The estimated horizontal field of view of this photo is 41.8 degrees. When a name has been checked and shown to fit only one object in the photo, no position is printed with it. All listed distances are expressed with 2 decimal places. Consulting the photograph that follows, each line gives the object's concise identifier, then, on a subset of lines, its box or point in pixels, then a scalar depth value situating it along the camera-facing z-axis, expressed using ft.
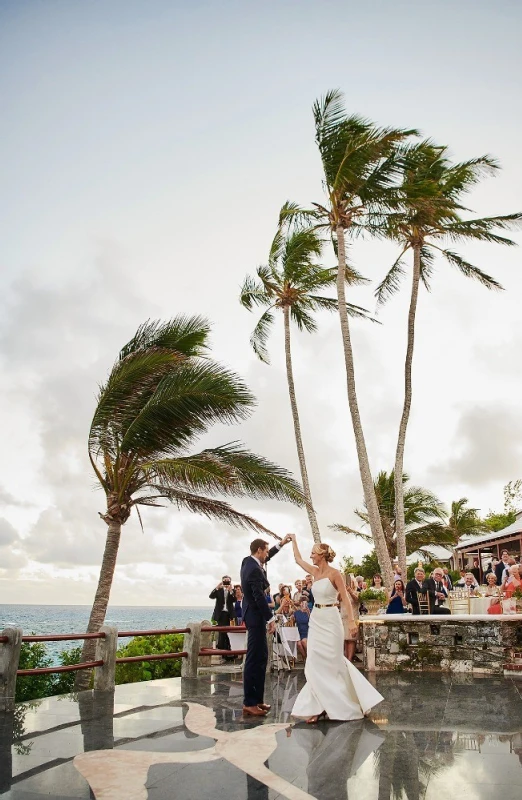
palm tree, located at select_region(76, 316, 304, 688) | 45.68
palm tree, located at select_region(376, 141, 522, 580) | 74.49
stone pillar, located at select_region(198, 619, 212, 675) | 40.90
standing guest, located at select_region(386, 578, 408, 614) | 47.80
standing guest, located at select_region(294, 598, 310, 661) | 43.45
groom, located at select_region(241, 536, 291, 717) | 25.46
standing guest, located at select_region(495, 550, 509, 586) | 61.62
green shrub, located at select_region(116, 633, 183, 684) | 54.82
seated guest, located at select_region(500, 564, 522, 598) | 43.42
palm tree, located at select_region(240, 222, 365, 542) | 84.33
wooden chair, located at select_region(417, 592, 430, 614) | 47.91
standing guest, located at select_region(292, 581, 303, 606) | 50.40
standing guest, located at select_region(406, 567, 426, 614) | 47.24
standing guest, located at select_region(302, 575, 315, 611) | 46.39
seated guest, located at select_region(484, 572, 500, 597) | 48.76
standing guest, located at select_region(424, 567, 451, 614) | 47.47
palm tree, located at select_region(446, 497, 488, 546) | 155.22
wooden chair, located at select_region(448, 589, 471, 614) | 51.15
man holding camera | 50.42
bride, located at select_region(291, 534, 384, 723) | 25.13
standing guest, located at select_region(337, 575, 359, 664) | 40.47
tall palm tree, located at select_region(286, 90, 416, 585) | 65.85
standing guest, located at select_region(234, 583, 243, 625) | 52.05
